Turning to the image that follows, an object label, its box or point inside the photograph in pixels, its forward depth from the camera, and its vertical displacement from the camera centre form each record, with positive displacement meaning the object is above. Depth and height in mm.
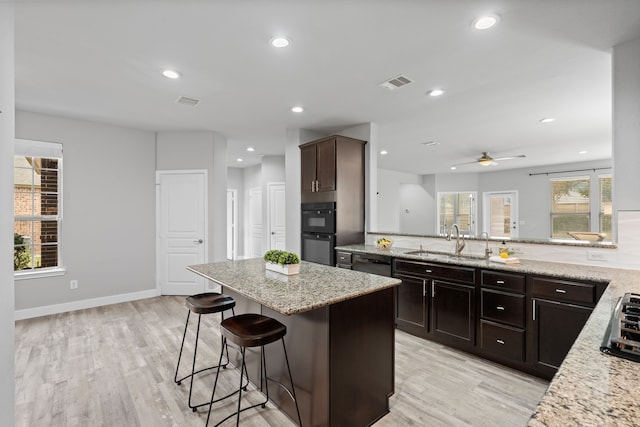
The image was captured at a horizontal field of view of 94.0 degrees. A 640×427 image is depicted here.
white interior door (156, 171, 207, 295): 5082 -173
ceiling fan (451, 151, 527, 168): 6355 +1266
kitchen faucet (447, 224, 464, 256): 3371 -332
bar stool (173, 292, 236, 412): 2217 -687
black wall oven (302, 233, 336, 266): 4195 -488
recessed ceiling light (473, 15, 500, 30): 2064 +1370
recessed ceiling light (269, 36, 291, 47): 2342 +1388
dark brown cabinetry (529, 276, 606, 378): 2256 -792
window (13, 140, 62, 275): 4086 +125
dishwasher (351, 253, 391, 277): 3549 -605
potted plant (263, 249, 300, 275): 2301 -373
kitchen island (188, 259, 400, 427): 1737 -803
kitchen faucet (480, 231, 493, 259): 3166 -386
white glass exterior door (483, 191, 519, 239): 8859 +59
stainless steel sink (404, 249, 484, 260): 3299 -466
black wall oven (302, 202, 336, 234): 4207 -44
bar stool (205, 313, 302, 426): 1698 -697
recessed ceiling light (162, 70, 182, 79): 2919 +1404
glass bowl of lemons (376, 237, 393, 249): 3949 -377
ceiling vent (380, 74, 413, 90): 3049 +1399
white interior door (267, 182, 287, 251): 7051 -3
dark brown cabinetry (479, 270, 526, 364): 2562 -909
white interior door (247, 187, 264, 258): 8058 -225
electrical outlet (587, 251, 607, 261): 2582 -359
